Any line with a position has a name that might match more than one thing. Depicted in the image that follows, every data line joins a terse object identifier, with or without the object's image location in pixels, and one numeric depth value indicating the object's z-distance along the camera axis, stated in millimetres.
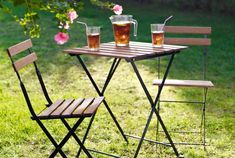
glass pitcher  3469
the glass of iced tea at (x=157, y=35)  3566
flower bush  2664
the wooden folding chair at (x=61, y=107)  2971
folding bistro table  3180
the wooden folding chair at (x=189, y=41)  3951
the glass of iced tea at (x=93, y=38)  3465
